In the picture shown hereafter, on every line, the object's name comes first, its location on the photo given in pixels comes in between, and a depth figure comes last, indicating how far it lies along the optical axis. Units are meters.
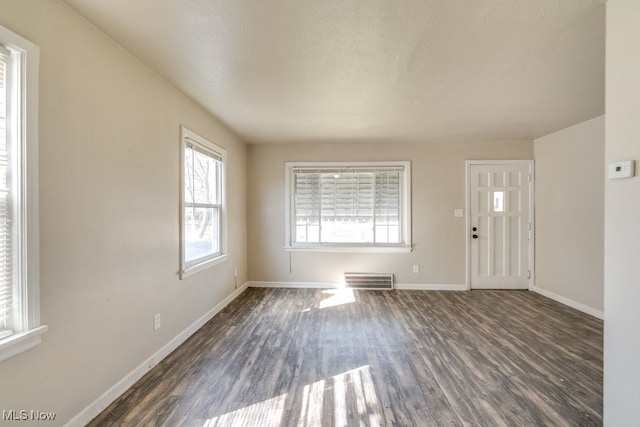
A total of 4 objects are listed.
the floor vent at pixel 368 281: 4.44
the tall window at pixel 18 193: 1.25
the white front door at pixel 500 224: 4.29
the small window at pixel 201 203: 2.82
